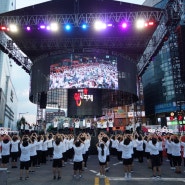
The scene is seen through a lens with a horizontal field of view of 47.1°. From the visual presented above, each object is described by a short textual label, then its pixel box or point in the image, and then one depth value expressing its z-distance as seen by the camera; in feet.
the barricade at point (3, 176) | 17.69
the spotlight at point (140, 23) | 76.38
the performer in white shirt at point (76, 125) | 91.91
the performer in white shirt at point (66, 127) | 98.57
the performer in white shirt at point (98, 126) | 90.89
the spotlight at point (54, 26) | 78.95
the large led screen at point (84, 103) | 110.32
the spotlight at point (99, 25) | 77.82
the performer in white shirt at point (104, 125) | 90.27
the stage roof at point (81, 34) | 83.20
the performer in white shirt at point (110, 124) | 91.48
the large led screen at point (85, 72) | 97.09
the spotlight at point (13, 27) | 80.13
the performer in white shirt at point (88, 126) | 92.64
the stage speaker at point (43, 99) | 111.34
